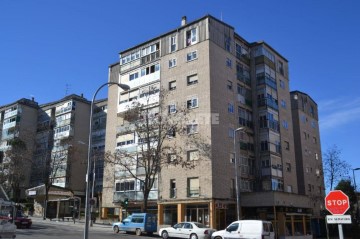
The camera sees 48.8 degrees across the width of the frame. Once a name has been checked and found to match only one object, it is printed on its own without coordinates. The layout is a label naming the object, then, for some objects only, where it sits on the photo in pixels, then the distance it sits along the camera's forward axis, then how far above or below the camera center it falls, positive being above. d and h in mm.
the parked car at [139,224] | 33781 -1310
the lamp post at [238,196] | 33022 +658
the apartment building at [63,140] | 59469 +11184
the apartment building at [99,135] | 61844 +11741
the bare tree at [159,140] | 38531 +6831
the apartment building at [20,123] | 68875 +15604
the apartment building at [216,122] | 39344 +9398
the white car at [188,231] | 29328 -1704
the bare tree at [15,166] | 58094 +6257
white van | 24648 -1373
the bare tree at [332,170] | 53625 +5003
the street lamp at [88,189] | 17422 +913
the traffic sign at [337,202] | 9227 +126
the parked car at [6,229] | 19781 -991
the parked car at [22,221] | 33594 -1021
